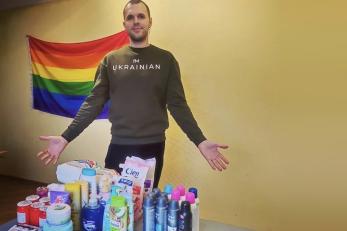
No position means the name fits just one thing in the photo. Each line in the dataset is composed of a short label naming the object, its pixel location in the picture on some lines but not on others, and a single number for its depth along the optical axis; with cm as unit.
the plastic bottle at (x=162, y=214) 88
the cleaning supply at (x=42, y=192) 101
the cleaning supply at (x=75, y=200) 92
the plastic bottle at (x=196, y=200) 94
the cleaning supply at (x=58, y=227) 81
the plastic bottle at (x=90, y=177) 98
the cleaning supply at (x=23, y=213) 93
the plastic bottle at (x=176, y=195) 91
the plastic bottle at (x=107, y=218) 87
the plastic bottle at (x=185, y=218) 86
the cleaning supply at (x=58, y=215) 81
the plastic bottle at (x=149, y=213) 88
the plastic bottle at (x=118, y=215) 86
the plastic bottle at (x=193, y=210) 91
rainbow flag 260
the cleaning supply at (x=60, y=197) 90
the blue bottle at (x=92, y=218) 89
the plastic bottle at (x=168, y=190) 97
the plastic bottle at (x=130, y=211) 89
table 98
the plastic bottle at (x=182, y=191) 94
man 139
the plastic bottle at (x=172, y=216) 86
